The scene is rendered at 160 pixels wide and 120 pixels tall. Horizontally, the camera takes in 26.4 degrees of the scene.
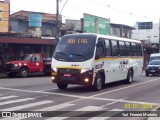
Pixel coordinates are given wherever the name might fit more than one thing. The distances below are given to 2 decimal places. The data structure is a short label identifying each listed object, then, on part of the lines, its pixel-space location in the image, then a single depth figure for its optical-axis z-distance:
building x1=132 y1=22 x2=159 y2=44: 93.25
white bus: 15.38
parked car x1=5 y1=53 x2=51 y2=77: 27.28
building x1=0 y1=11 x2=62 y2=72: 31.69
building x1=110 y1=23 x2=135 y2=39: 62.01
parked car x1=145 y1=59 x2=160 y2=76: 30.22
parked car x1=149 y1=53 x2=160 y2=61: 38.56
